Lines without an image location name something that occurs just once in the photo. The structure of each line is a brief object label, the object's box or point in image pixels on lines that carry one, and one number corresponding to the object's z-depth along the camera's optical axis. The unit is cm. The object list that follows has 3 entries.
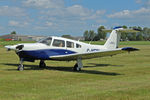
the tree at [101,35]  15962
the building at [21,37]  17592
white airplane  1517
